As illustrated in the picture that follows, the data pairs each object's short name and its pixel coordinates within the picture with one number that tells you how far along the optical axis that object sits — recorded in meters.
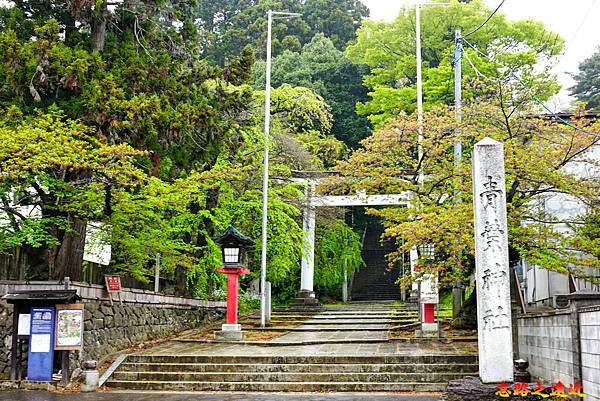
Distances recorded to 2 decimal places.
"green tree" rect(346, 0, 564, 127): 27.00
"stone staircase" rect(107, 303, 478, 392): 13.21
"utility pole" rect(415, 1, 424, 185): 17.08
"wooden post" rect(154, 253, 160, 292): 19.40
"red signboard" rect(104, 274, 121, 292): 15.33
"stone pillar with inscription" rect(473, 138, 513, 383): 10.19
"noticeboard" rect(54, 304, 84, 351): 12.64
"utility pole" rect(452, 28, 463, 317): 16.22
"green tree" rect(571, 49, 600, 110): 38.66
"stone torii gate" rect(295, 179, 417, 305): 26.91
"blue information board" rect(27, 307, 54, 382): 12.66
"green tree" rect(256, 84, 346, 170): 25.97
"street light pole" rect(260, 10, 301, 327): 21.41
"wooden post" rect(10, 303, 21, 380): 12.73
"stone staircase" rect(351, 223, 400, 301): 34.72
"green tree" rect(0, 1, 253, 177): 14.11
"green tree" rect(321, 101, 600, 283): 13.11
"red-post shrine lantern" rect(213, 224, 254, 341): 19.33
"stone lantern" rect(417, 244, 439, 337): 17.86
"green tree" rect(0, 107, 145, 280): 12.47
